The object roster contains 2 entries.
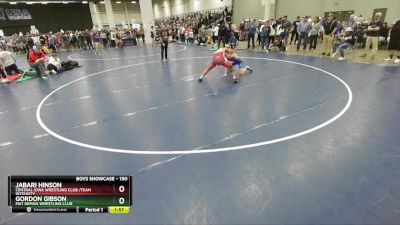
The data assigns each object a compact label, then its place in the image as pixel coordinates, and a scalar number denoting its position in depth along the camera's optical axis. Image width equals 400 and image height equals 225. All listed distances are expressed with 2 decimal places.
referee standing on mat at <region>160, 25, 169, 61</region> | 14.10
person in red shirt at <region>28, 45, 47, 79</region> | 12.07
